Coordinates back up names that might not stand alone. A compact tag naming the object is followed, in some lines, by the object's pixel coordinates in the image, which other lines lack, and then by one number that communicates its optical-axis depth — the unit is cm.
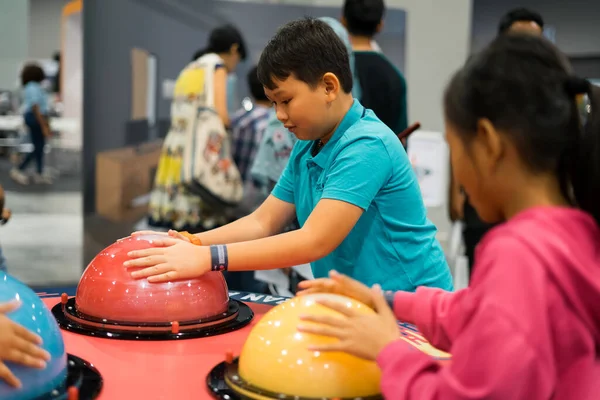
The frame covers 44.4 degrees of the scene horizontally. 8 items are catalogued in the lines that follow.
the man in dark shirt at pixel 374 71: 309
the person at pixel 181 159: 381
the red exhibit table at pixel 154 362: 124
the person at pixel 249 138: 402
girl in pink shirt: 88
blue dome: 111
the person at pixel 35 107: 878
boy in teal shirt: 158
